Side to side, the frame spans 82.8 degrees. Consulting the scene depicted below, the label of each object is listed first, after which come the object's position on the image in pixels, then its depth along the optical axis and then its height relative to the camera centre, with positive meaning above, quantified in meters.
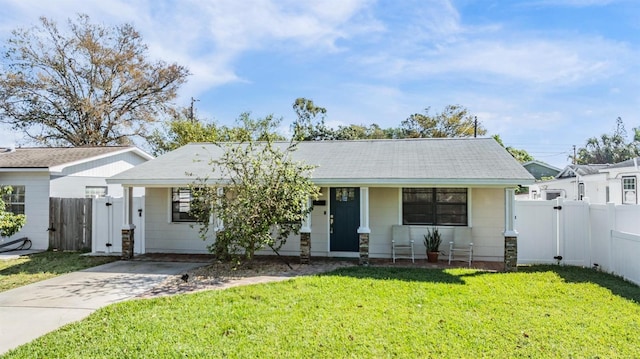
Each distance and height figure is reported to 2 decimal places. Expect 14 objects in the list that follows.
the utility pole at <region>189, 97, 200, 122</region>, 27.39 +6.25
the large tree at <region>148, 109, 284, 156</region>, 23.80 +4.37
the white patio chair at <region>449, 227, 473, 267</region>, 9.47 -1.29
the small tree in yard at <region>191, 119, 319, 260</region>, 8.11 -0.18
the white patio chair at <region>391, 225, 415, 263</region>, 9.73 -1.36
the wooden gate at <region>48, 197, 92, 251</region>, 11.57 -1.00
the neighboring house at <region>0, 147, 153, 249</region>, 11.89 +0.46
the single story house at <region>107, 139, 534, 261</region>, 8.98 -0.20
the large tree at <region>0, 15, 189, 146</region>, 23.20 +7.55
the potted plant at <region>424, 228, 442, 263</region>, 9.41 -1.41
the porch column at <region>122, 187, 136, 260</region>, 9.95 -0.92
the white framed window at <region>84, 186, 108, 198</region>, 13.19 +0.07
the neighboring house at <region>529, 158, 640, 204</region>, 16.31 +0.42
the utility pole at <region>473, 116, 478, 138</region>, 29.93 +5.75
